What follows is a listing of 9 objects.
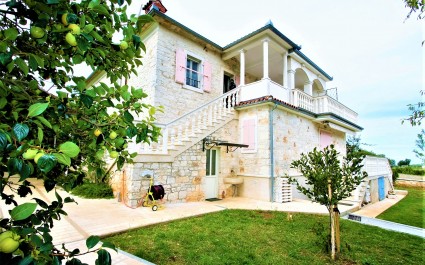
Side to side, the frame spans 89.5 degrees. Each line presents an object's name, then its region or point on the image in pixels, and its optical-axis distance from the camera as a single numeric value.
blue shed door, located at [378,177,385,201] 11.34
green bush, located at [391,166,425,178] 21.52
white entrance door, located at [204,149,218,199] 8.75
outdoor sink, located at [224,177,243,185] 9.09
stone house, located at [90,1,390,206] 7.71
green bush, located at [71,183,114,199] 8.42
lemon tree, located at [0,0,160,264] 0.74
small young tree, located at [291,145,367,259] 3.81
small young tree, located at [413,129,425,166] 15.82
